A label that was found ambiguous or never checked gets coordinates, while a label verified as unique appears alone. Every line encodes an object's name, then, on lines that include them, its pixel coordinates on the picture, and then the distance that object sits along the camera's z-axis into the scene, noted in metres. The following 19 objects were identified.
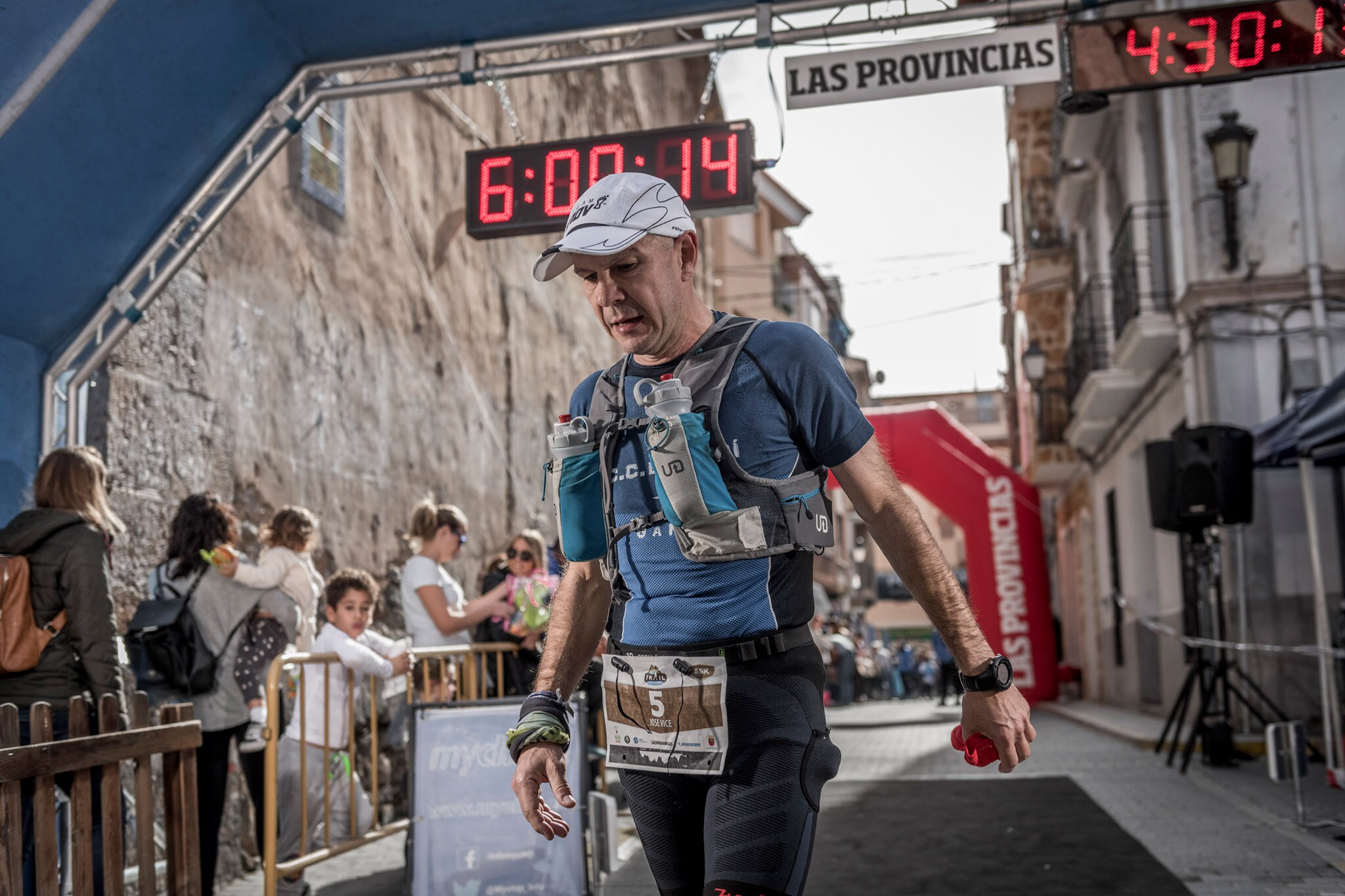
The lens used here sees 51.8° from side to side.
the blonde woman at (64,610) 5.29
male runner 2.50
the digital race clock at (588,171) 7.44
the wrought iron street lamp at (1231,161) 13.63
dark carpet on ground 6.72
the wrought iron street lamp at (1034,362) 24.09
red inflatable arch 21.80
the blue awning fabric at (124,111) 5.68
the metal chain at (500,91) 7.14
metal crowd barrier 6.02
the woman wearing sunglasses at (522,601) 7.92
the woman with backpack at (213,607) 6.29
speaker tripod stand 11.28
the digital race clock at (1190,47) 7.21
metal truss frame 6.84
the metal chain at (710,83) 7.18
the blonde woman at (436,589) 7.76
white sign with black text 7.19
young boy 6.42
